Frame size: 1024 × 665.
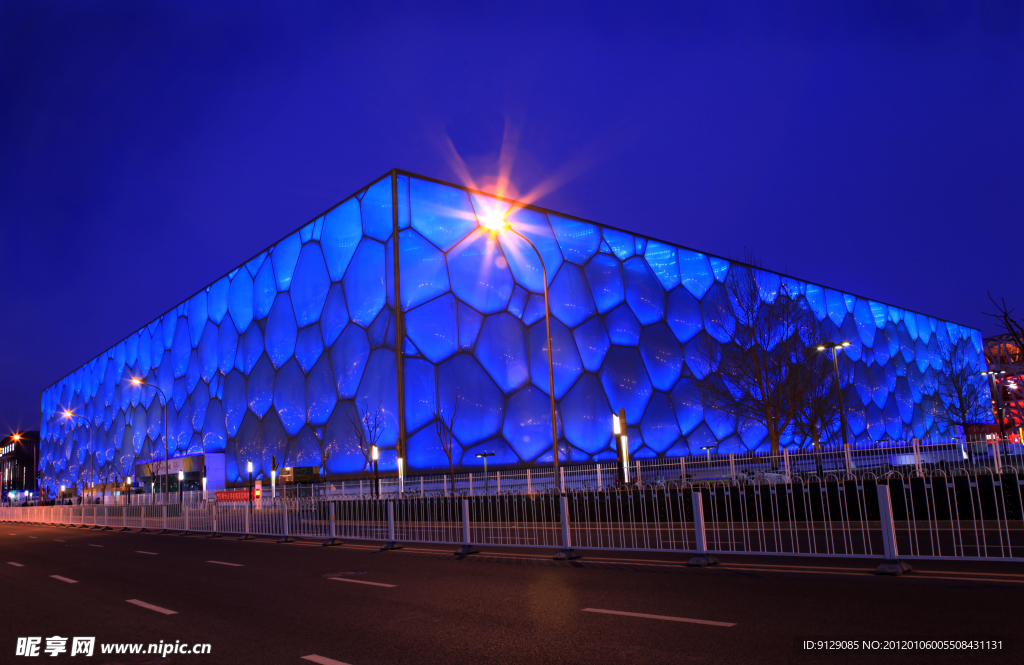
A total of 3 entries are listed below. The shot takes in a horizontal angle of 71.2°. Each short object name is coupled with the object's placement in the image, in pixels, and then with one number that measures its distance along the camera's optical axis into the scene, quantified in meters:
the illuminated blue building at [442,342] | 41.75
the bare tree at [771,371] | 31.92
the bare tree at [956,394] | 60.31
